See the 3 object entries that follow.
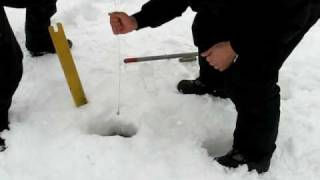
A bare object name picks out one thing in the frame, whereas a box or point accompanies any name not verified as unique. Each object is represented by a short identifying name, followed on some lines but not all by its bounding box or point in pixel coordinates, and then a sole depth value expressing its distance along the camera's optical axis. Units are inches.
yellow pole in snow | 72.4
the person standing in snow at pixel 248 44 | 50.1
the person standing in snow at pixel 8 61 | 65.3
